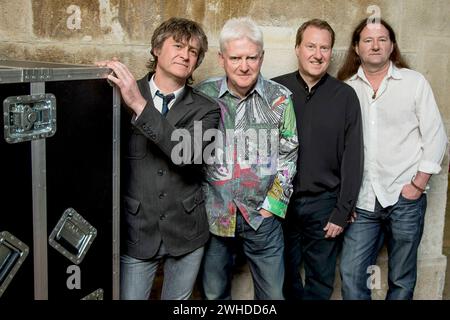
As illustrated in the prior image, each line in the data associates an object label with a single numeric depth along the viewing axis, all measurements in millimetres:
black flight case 1898
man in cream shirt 2977
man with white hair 2619
